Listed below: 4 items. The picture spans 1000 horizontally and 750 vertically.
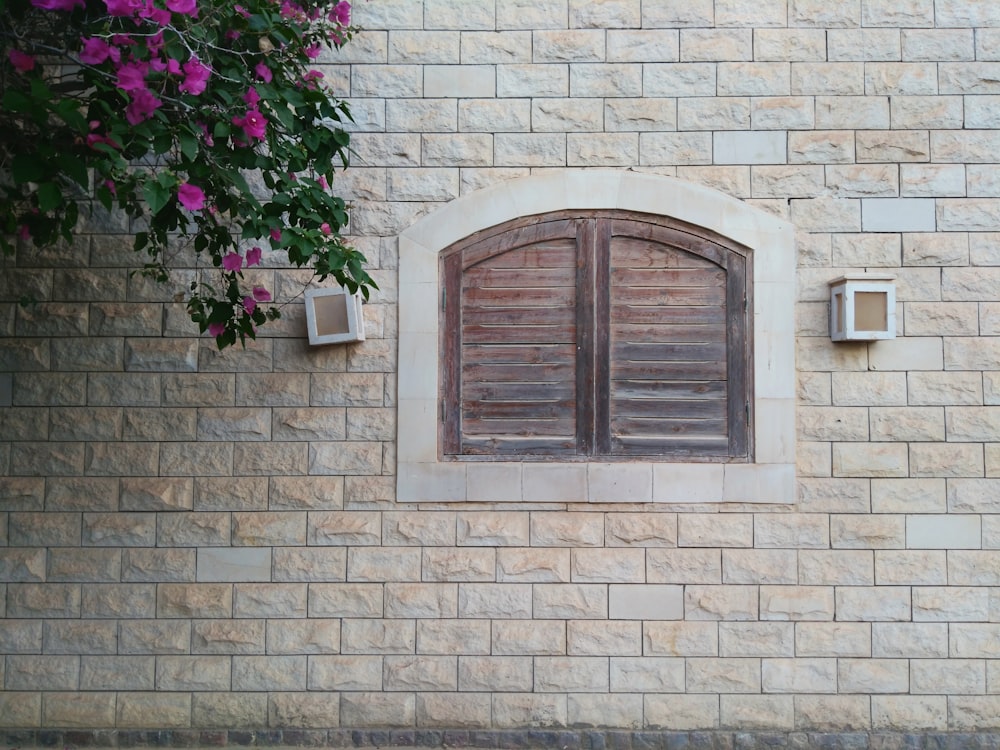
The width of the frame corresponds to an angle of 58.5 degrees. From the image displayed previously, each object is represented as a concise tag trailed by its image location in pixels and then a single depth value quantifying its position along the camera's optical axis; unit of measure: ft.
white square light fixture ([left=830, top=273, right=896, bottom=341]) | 17.51
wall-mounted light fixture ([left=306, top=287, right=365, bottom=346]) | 17.75
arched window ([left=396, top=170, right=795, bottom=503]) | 18.07
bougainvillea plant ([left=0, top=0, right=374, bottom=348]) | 12.73
